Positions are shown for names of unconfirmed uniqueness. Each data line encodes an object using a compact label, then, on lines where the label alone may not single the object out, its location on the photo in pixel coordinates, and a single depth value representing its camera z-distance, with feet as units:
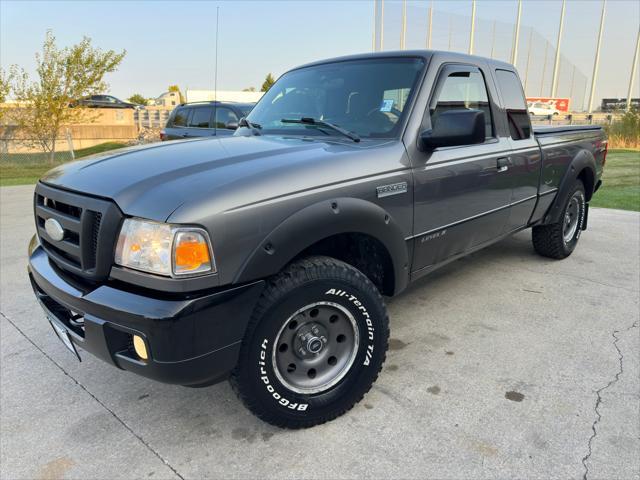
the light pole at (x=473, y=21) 141.08
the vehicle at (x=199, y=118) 31.01
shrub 57.47
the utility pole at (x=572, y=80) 198.51
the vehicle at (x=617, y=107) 63.46
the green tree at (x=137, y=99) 260.11
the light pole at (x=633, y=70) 130.90
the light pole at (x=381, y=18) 156.87
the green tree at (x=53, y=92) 59.06
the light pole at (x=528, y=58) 171.73
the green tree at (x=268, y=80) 163.63
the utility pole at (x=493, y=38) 164.62
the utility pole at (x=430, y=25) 161.37
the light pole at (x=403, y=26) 158.61
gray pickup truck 6.37
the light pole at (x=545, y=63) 181.18
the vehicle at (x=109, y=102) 104.04
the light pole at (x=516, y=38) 136.05
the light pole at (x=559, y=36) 143.53
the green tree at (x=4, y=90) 57.00
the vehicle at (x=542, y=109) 123.24
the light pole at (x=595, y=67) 137.49
